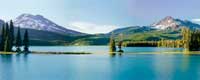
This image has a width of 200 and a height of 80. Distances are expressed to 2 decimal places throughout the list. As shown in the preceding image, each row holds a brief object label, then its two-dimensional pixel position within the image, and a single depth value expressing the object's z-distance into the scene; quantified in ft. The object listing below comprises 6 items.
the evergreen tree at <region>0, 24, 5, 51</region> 505.66
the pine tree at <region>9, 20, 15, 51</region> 499.10
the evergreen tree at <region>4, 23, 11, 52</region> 493.15
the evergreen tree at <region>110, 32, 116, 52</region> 531.74
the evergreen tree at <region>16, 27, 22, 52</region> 510.58
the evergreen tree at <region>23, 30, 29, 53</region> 507.75
